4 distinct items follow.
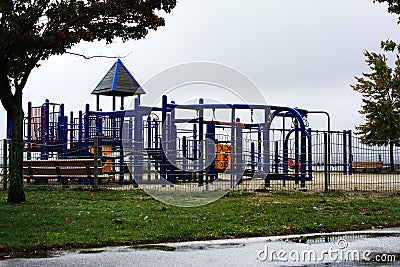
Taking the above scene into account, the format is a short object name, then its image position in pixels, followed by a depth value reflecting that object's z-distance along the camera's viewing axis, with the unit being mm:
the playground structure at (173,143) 23547
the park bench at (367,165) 24750
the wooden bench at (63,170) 22375
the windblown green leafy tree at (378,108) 43125
